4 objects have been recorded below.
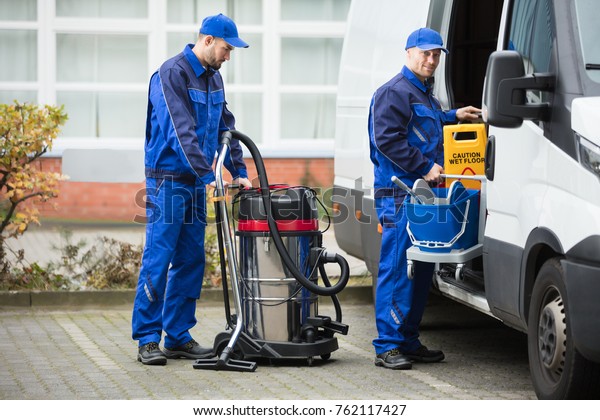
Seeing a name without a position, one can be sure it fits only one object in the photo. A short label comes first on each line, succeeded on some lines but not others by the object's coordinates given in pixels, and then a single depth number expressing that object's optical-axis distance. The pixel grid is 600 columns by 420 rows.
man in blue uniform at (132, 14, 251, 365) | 10.03
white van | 7.30
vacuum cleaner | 9.93
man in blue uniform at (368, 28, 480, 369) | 9.97
